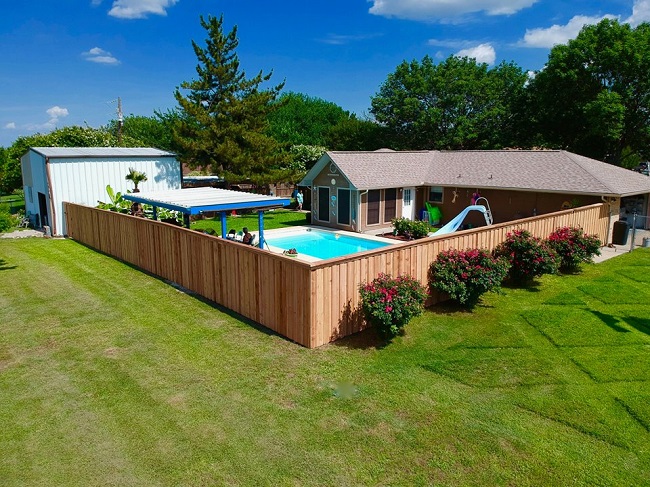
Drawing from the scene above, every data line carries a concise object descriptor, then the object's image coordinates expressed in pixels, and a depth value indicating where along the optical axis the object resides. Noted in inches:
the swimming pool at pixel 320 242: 807.7
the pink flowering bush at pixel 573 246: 555.8
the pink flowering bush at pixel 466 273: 414.9
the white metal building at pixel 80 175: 836.0
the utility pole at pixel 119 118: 1604.0
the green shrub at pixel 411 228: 837.2
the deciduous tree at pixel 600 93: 1084.5
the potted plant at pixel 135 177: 907.5
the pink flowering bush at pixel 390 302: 335.0
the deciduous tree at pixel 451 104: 1435.8
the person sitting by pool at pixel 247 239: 637.0
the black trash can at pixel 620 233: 730.2
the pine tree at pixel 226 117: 1090.7
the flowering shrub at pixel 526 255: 488.7
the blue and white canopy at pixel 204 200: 574.4
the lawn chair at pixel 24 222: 948.5
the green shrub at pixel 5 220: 553.9
